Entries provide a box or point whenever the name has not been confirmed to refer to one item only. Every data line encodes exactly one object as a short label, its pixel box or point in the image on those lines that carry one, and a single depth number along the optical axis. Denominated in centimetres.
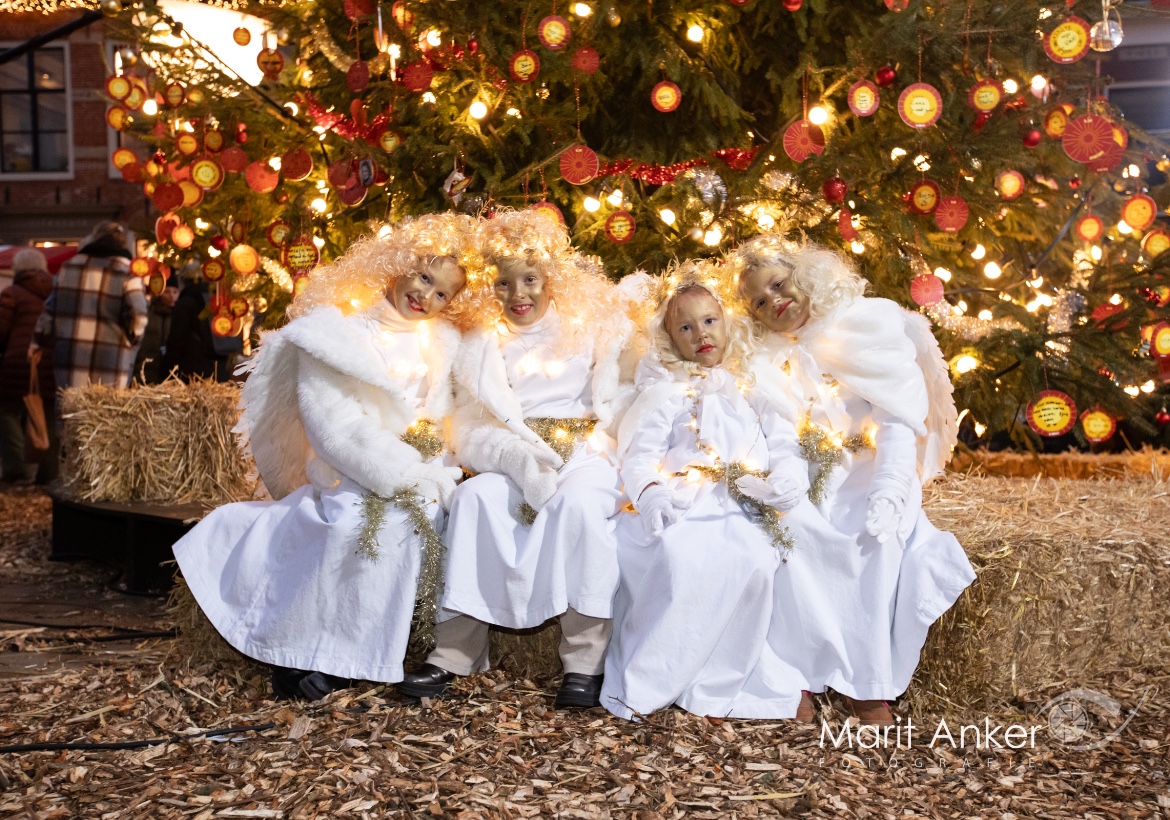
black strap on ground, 314
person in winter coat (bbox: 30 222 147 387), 767
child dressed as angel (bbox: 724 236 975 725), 341
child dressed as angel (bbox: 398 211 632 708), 347
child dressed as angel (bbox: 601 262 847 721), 339
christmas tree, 471
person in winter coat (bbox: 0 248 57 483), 853
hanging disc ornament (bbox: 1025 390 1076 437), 454
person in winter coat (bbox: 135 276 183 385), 897
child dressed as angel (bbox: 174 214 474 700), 352
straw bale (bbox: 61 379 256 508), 577
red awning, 976
